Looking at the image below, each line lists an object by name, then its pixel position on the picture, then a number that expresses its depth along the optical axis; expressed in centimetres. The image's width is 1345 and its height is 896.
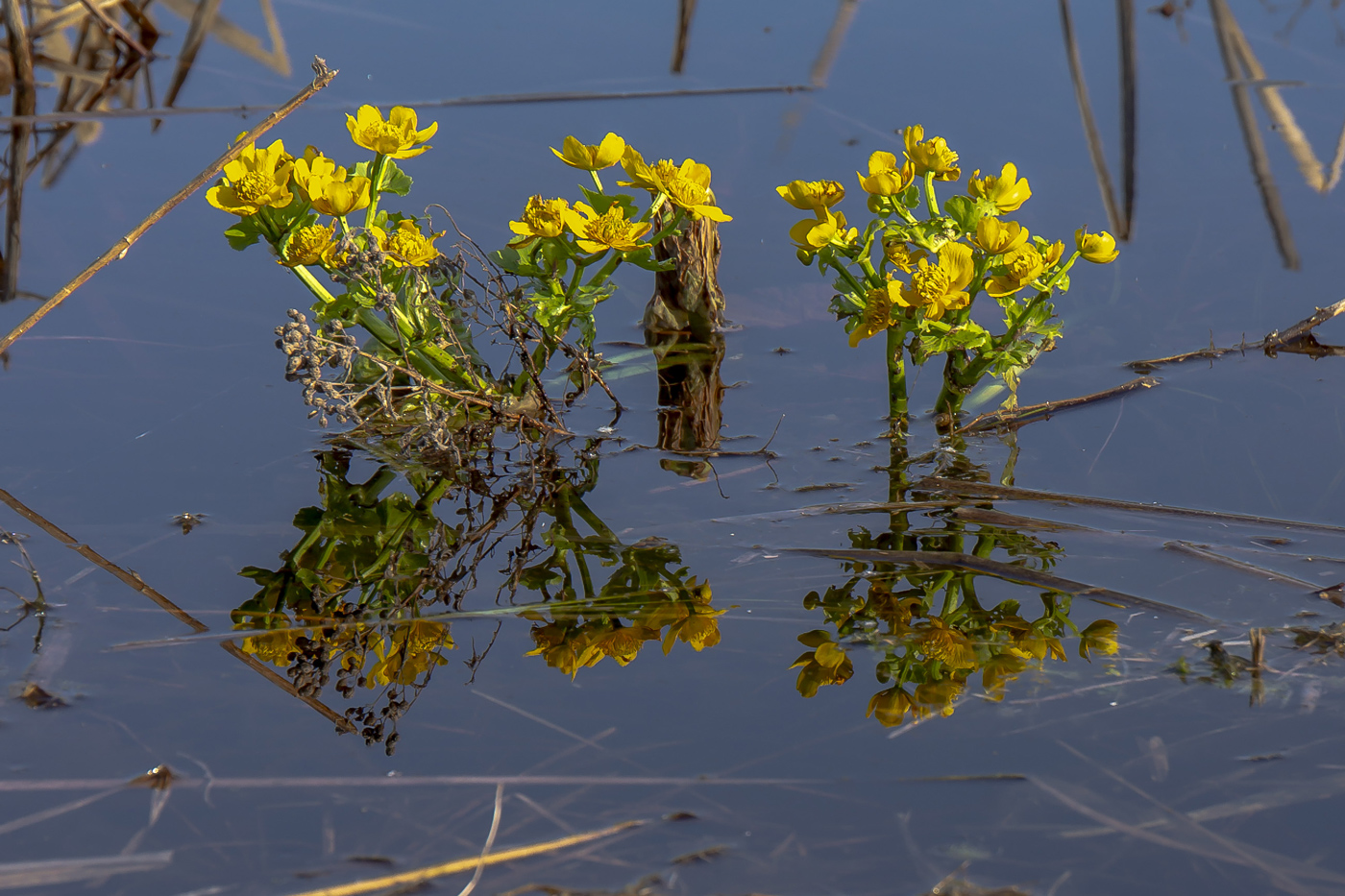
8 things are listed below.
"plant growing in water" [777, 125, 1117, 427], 417
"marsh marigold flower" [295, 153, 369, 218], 398
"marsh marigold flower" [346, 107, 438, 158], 413
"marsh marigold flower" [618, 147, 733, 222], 424
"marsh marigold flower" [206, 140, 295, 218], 395
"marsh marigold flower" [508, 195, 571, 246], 412
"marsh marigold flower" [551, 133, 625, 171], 425
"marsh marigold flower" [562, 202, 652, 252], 411
